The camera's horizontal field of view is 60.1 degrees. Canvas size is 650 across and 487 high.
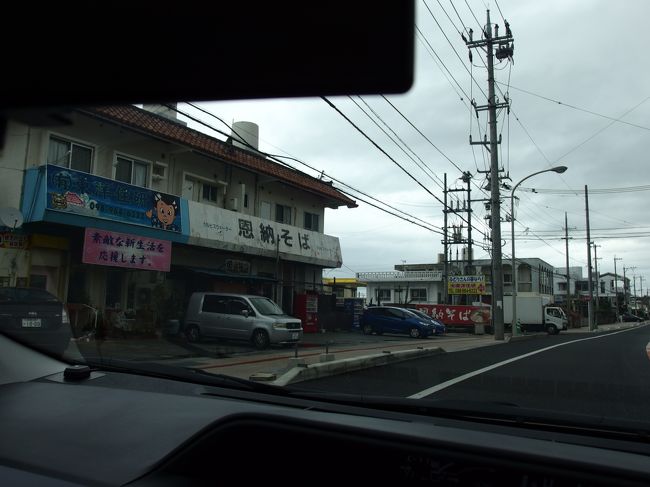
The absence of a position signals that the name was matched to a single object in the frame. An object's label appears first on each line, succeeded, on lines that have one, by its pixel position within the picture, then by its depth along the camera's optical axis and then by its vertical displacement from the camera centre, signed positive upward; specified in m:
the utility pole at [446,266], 35.56 +3.23
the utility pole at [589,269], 46.94 +4.43
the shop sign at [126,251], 14.77 +1.61
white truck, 38.18 +0.24
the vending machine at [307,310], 22.83 +0.12
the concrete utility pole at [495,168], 24.39 +6.72
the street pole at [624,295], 100.47 +4.92
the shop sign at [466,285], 36.72 +2.14
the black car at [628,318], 86.88 +0.57
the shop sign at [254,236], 18.50 +2.84
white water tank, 22.22 +7.18
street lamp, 24.95 +4.72
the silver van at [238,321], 15.45 -0.26
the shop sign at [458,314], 34.24 +0.22
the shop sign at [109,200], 13.97 +2.94
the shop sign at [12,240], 13.34 +1.56
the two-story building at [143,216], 13.98 +2.76
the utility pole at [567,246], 52.75 +6.94
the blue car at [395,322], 27.03 -0.34
